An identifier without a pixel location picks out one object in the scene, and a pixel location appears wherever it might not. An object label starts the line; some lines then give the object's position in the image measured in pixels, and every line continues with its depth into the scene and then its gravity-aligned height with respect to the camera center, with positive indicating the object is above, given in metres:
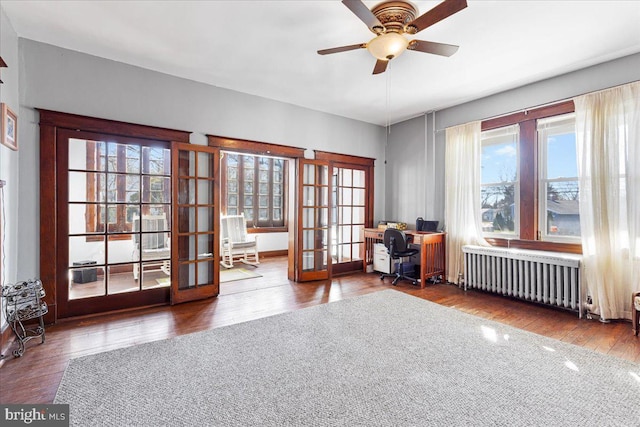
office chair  4.69 -0.57
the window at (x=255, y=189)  7.21 +0.62
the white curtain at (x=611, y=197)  3.12 +0.15
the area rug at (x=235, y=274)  5.15 -1.12
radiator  3.46 -0.82
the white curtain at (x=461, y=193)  4.52 +0.30
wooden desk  4.72 -0.68
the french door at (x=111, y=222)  3.22 -0.09
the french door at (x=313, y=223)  4.96 -0.17
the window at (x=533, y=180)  3.80 +0.43
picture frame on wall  2.49 +0.77
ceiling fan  2.21 +1.47
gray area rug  1.70 -1.17
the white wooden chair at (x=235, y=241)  6.23 -0.60
